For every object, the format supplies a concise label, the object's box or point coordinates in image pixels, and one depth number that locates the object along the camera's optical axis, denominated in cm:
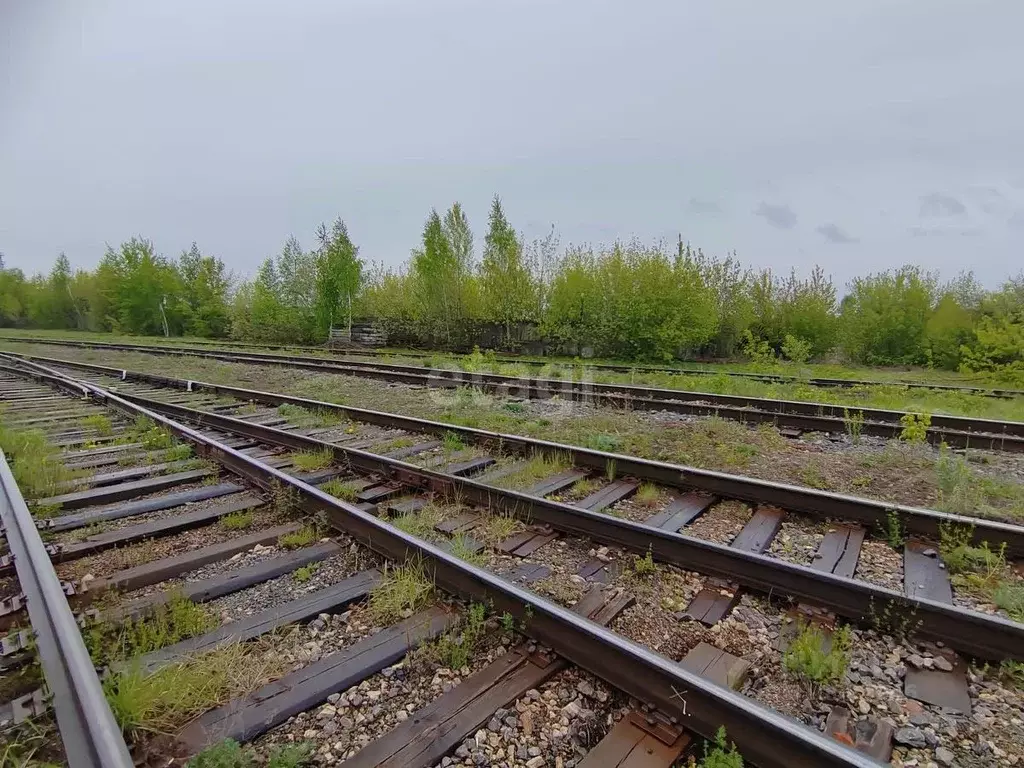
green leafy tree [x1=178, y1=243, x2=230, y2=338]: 4166
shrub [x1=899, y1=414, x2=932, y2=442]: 594
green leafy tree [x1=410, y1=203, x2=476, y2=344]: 2423
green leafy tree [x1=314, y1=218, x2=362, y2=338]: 2800
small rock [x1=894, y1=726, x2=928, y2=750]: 195
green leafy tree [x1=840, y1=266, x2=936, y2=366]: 1811
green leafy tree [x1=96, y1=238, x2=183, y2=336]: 4494
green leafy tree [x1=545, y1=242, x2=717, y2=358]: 1806
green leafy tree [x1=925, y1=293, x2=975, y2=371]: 1691
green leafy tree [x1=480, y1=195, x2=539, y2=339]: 2208
